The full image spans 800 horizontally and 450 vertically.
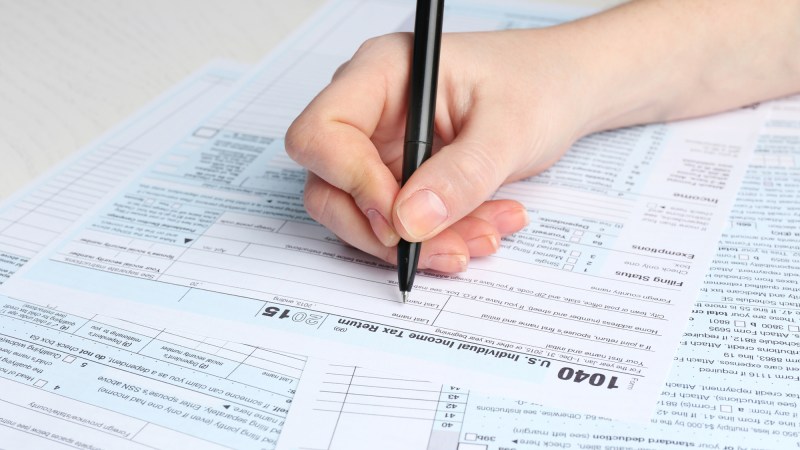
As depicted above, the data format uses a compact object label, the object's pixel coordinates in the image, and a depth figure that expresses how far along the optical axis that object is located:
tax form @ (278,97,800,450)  0.47
